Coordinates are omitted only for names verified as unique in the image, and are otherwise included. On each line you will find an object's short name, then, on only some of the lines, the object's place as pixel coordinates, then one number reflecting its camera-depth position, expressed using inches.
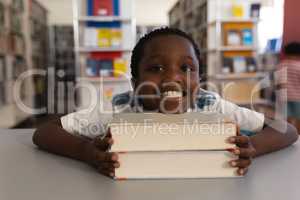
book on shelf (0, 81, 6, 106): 144.5
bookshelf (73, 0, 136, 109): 128.1
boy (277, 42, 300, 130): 108.4
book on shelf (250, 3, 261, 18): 141.5
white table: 16.5
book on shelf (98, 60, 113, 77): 129.3
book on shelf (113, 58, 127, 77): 127.8
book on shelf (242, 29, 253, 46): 142.9
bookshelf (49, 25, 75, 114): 289.4
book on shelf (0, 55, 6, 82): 144.2
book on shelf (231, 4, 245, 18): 142.0
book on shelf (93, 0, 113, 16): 127.3
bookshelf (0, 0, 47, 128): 146.9
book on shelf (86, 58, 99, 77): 130.1
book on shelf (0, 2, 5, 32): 141.2
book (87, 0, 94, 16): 127.9
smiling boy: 24.6
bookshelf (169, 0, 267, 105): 142.2
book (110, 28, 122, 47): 129.0
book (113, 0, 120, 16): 128.0
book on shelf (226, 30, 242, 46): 143.4
